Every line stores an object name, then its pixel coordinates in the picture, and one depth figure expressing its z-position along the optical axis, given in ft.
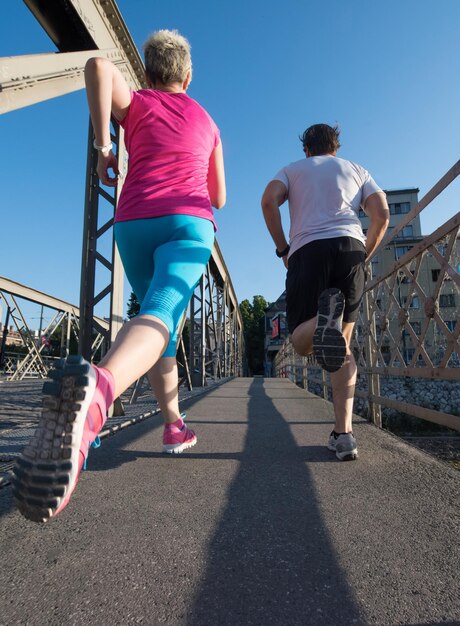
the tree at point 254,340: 180.96
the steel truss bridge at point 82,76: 8.75
